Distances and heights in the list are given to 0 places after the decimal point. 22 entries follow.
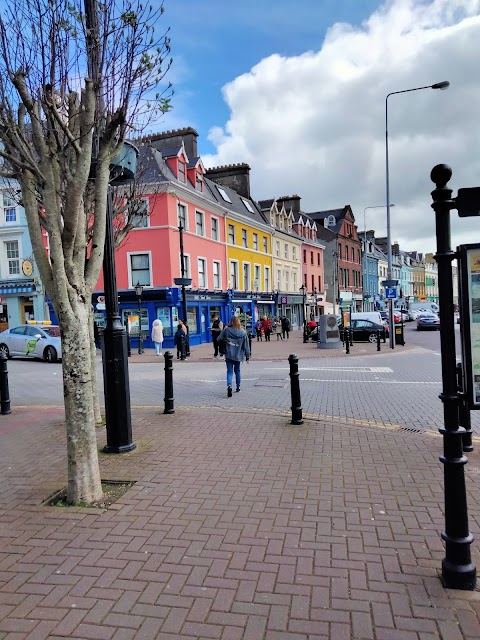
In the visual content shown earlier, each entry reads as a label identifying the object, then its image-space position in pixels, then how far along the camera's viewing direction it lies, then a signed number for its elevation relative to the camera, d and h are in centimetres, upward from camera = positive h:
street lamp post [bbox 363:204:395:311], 6776 +595
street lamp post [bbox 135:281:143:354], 2188 -12
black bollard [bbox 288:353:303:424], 682 -134
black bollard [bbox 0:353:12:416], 848 -136
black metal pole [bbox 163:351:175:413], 787 -128
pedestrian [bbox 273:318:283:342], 3691 -146
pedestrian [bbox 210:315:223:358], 1934 -87
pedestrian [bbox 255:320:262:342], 2989 -157
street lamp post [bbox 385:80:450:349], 1998 +368
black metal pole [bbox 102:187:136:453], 557 -73
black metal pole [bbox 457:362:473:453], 532 -150
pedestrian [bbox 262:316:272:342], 2882 -132
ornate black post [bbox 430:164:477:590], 279 -78
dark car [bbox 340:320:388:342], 2608 -152
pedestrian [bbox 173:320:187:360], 1859 -111
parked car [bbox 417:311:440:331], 3778 -177
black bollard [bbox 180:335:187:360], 1895 -150
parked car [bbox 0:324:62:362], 1897 -101
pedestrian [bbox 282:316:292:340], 3080 -130
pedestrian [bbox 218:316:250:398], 969 -71
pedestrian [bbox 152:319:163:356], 2034 -91
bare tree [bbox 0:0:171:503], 391 +136
